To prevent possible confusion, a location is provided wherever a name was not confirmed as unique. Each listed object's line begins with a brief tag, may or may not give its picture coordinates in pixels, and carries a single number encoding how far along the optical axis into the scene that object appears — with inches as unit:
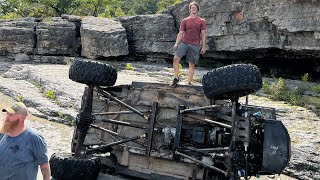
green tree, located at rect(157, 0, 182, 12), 1433.8
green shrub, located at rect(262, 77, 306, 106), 381.4
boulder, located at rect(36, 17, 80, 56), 731.2
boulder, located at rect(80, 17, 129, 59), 690.8
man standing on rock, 324.8
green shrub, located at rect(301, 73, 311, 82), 519.1
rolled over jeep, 196.2
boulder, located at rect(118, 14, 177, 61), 720.3
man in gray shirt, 154.3
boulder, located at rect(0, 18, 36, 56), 715.4
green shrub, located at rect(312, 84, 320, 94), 432.1
